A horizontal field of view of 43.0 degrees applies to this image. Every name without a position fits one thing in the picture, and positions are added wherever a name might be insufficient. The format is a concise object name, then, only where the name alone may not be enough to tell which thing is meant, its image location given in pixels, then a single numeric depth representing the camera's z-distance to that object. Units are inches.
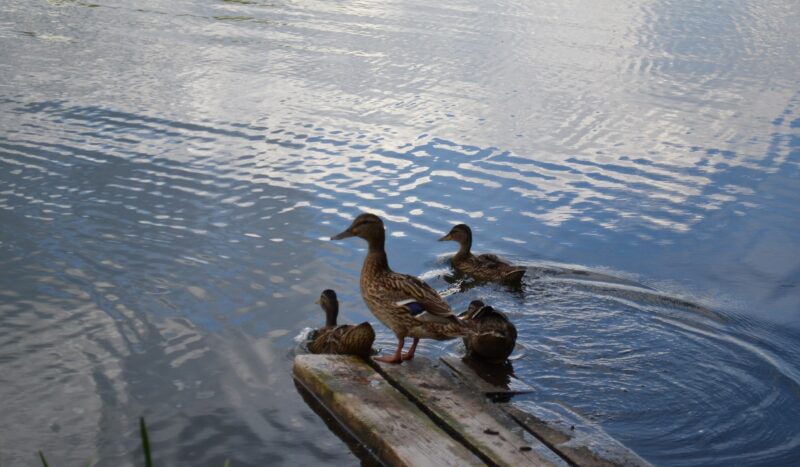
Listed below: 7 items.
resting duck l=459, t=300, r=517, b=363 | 271.0
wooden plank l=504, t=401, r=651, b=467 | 221.3
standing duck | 261.6
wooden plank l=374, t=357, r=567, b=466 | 213.2
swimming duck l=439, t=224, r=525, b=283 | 351.6
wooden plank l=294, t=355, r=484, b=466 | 210.5
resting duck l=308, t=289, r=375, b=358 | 265.0
